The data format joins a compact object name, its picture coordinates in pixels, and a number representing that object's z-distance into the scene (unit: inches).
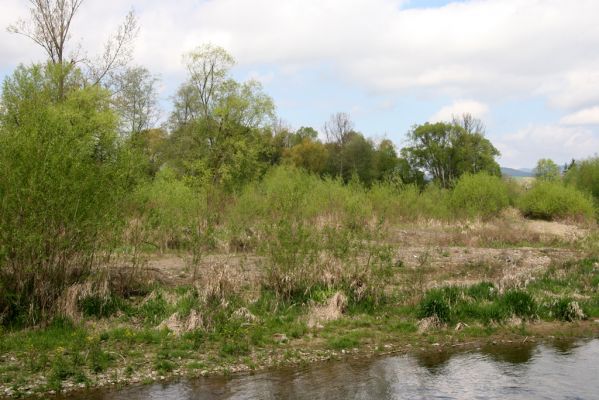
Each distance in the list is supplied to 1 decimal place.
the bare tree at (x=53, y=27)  1357.0
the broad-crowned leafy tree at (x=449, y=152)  3038.9
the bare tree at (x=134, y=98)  1600.6
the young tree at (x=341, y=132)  3412.9
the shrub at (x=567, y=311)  579.8
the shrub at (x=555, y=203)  1710.1
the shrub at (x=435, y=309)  558.3
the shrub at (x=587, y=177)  2007.9
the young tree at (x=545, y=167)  3447.3
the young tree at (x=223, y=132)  1895.9
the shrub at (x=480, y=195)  1611.2
